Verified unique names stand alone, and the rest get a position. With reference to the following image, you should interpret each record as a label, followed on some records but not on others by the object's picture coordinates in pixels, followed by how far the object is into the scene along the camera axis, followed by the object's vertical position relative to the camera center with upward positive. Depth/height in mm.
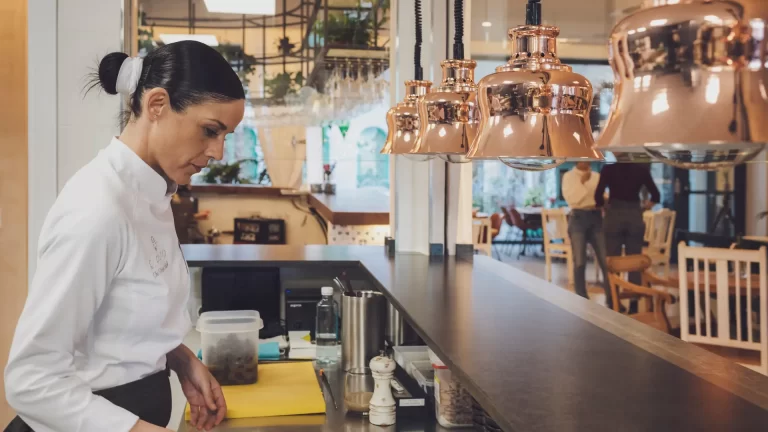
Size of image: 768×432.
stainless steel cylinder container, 2396 -378
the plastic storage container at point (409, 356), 2188 -437
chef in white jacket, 1274 -116
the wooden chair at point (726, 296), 3707 -440
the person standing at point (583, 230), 6914 -168
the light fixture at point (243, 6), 4672 +1293
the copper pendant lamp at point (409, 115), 2018 +266
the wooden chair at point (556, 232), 7859 -245
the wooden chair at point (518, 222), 10836 -149
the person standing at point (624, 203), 6652 +83
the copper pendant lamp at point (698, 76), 592 +111
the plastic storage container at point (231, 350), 2234 -421
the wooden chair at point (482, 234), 7809 -240
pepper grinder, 1880 -473
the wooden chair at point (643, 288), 4649 -472
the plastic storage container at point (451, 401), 1818 -465
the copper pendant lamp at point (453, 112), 1723 +232
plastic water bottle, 2617 -406
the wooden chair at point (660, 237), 7781 -277
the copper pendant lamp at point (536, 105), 1119 +164
